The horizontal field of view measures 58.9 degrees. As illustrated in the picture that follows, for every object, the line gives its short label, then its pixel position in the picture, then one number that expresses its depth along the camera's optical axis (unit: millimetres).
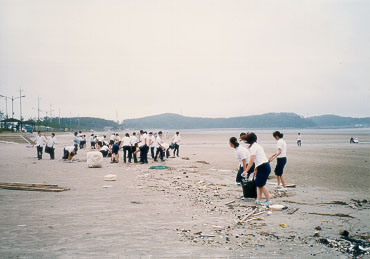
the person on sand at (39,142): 21998
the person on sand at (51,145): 22391
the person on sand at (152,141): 20330
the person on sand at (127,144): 19469
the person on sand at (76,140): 25958
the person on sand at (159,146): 20728
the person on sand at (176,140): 24141
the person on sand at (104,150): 24188
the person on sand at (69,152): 20906
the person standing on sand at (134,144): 19625
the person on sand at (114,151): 19812
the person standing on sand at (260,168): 8102
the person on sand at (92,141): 32800
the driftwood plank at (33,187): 10242
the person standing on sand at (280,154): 10102
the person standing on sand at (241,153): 10192
